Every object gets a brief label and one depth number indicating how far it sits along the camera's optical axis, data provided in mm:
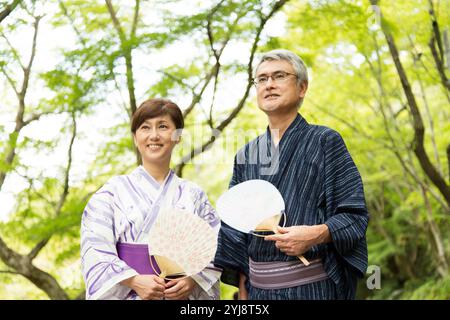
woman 2256
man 2072
